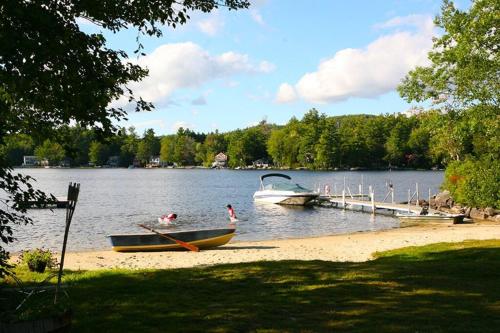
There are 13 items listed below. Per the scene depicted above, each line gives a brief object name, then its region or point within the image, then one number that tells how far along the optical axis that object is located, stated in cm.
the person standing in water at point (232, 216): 3875
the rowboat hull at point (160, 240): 2245
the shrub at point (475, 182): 3494
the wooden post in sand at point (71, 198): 685
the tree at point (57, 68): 631
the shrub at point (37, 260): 1617
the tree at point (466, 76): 2028
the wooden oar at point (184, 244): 2242
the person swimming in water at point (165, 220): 3819
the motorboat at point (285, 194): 5316
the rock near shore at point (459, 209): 3578
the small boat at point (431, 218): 3412
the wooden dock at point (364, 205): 4138
